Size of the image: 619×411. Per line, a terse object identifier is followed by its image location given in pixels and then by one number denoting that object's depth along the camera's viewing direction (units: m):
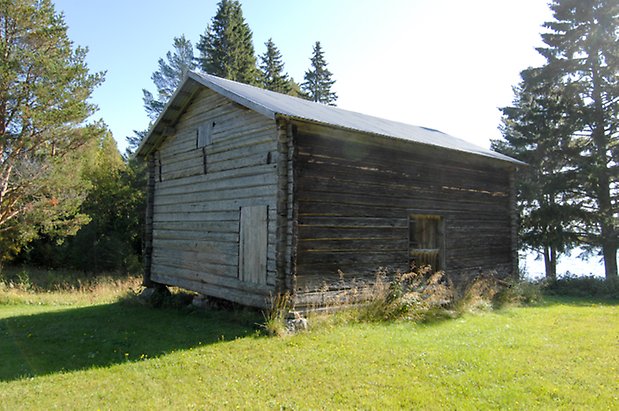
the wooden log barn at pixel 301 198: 9.74
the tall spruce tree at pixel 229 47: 29.64
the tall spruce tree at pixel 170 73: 32.81
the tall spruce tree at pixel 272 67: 33.34
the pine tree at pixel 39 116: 17.80
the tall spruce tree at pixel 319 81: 38.62
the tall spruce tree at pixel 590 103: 20.08
